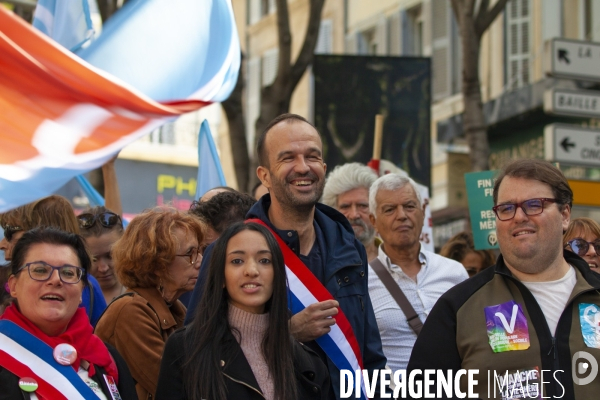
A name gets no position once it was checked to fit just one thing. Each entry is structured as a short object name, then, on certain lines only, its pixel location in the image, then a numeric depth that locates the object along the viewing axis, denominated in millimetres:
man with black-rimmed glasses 4254
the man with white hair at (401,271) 5832
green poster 7555
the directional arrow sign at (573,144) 9727
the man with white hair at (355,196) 7164
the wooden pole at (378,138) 8492
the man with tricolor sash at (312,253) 4688
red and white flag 4383
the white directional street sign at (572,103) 9820
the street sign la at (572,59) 9680
